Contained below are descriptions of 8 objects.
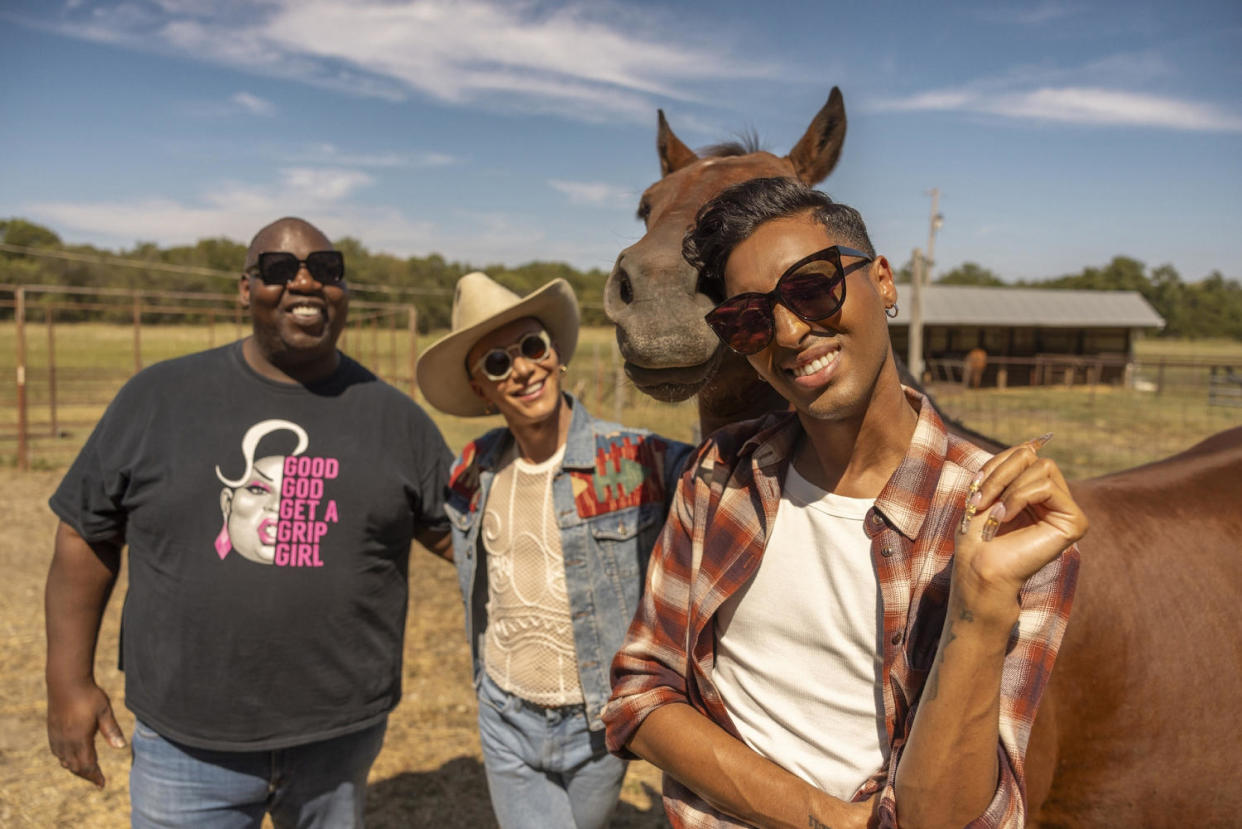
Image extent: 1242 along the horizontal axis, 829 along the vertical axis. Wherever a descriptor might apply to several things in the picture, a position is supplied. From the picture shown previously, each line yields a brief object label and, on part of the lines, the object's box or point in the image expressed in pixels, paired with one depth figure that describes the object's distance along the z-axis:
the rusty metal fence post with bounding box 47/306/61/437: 12.10
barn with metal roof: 31.14
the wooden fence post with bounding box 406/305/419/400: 12.64
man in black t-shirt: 2.41
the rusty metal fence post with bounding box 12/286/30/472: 11.20
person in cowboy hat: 2.29
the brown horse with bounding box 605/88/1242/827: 2.08
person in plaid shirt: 1.11
